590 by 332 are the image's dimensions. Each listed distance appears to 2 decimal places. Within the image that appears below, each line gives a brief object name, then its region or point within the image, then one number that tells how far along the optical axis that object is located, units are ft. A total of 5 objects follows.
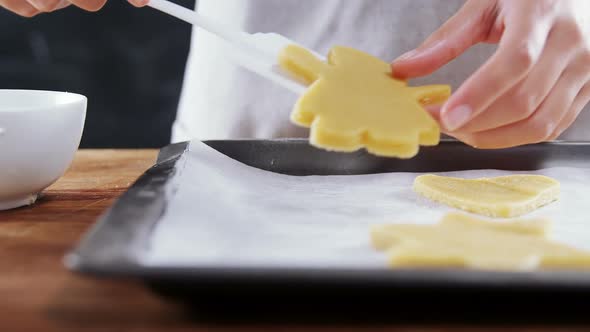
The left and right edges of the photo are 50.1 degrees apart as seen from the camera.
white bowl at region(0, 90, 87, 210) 2.55
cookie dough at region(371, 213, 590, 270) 1.74
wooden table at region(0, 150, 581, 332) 1.63
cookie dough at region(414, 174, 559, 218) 2.69
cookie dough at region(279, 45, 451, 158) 2.33
